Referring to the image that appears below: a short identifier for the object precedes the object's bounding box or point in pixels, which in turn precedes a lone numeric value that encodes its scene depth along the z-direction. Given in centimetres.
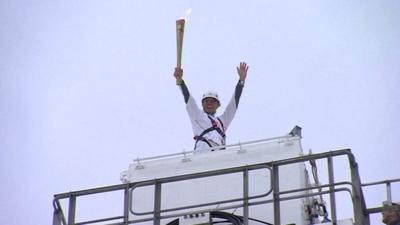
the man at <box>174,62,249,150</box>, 1850
